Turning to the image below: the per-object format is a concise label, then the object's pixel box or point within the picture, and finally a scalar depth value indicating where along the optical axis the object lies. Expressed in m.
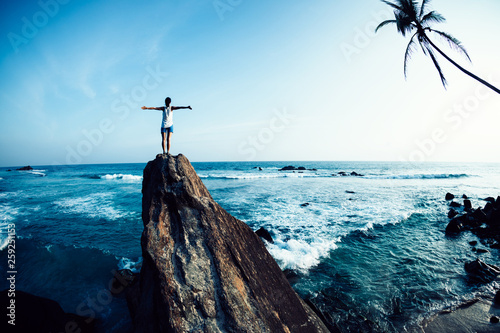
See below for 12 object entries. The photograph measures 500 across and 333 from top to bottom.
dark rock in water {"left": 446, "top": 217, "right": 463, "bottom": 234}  10.63
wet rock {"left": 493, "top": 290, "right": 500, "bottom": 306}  5.16
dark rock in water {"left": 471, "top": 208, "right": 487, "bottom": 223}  11.99
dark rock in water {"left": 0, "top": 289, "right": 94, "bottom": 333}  3.94
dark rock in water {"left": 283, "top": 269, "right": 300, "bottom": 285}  6.50
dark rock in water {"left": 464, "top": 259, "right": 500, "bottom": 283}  6.25
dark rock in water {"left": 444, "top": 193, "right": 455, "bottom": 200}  18.35
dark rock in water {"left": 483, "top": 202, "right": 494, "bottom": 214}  12.45
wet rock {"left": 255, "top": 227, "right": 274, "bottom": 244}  9.30
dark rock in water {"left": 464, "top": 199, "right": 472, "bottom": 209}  15.13
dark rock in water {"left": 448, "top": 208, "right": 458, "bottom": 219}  13.12
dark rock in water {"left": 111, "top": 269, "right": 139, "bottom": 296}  6.13
